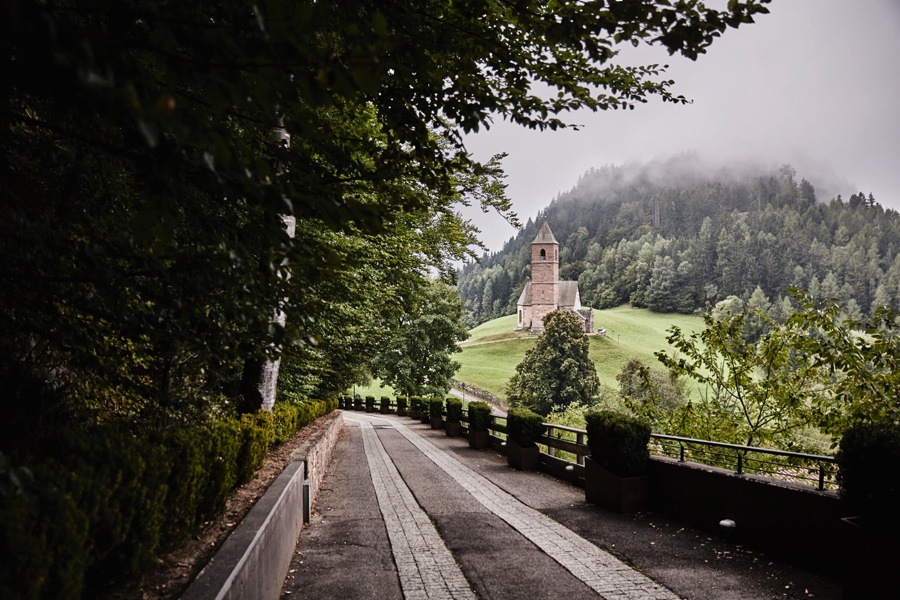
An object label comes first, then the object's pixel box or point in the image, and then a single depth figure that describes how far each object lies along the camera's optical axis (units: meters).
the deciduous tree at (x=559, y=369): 49.69
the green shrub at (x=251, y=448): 5.68
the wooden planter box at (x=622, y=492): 7.95
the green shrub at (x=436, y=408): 26.88
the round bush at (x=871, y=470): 4.27
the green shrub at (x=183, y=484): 3.48
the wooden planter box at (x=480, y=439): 17.58
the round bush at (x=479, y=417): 17.56
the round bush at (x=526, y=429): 12.73
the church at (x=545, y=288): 99.25
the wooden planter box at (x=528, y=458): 12.61
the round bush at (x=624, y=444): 8.14
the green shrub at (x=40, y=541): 1.68
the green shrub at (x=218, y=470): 4.30
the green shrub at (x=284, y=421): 9.52
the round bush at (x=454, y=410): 22.06
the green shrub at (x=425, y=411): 30.97
